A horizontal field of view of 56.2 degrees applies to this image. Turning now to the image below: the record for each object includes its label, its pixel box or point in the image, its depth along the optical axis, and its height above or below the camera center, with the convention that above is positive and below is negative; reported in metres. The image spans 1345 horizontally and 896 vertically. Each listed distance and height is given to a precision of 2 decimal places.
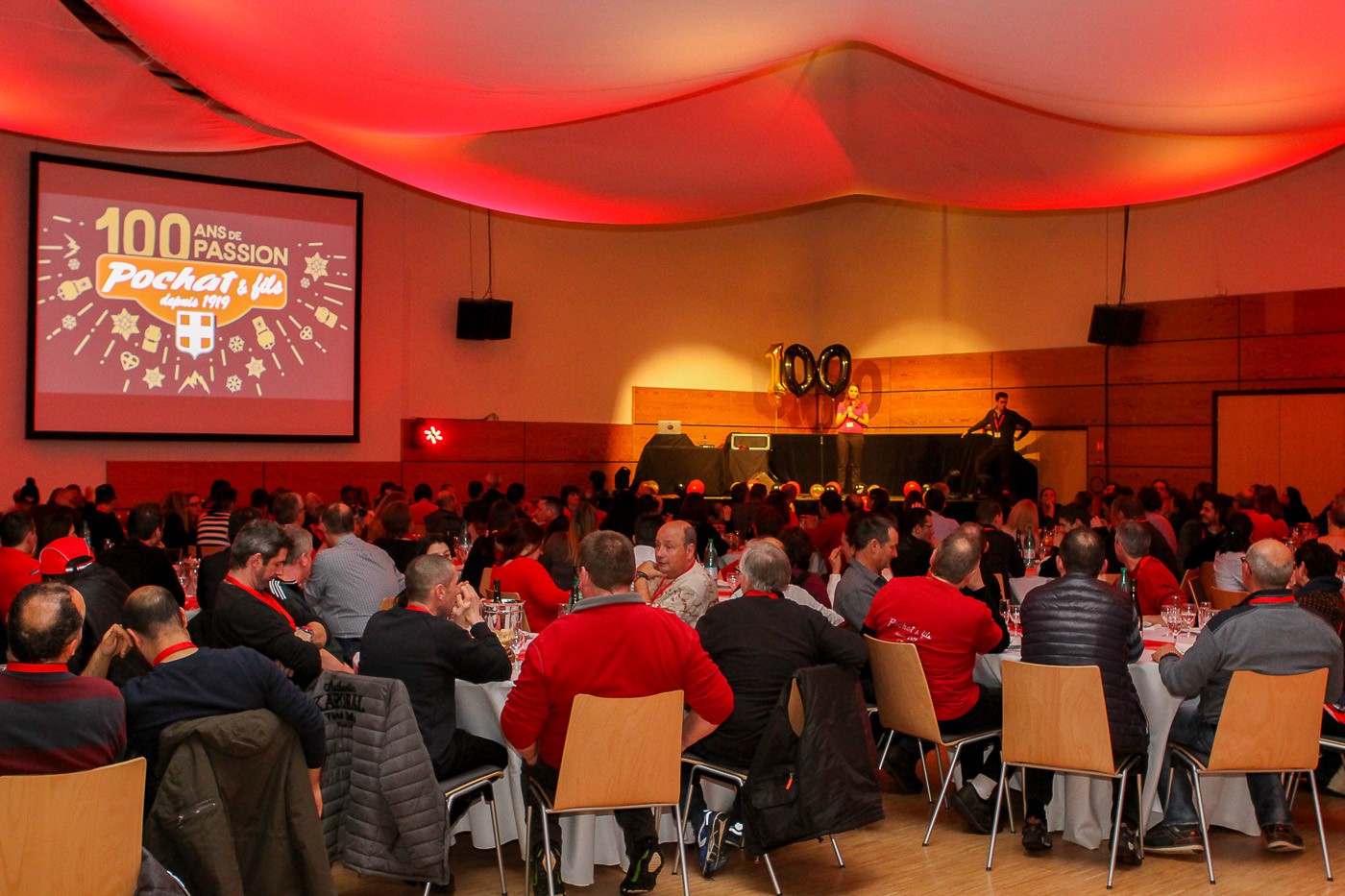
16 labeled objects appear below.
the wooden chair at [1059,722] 4.50 -0.99
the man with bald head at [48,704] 3.06 -0.66
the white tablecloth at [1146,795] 4.85 -1.41
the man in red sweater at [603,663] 3.95 -0.70
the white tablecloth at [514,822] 4.66 -1.45
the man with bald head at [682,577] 5.43 -0.59
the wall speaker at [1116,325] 15.61 +1.56
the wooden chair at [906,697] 4.91 -1.00
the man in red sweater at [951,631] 5.04 -0.74
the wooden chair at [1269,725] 4.48 -0.98
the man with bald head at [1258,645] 4.57 -0.70
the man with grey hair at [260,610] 4.25 -0.59
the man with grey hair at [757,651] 4.43 -0.73
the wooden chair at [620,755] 3.92 -0.98
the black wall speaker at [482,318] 15.66 +1.52
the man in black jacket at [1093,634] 4.65 -0.70
